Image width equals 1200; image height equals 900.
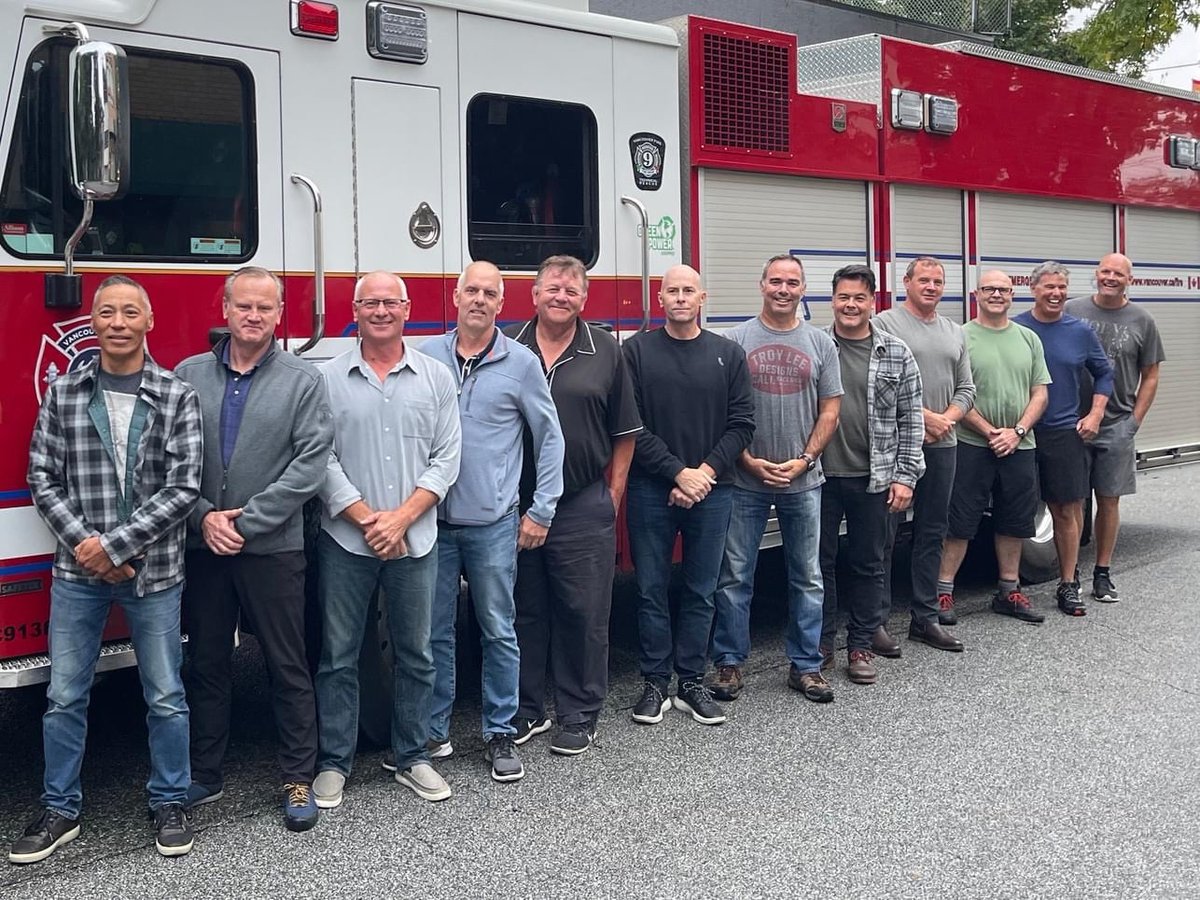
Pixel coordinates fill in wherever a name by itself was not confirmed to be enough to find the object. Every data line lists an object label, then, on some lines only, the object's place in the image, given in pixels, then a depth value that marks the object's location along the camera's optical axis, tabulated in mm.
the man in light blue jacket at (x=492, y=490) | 4754
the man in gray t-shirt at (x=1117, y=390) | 7602
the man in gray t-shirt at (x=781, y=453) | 5621
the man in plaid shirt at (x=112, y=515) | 4039
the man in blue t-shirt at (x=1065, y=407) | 7211
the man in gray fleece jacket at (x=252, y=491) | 4242
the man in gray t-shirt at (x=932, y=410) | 6418
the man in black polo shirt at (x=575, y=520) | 4988
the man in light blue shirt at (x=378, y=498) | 4473
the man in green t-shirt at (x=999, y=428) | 6824
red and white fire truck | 4219
